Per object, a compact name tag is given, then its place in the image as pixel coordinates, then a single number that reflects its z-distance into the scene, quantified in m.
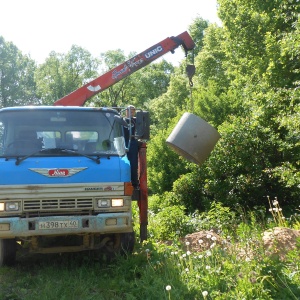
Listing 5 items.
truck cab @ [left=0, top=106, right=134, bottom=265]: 6.19
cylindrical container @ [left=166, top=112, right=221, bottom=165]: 7.59
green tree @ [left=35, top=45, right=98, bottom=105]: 50.25
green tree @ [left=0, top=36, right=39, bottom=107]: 51.56
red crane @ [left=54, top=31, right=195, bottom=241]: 11.05
